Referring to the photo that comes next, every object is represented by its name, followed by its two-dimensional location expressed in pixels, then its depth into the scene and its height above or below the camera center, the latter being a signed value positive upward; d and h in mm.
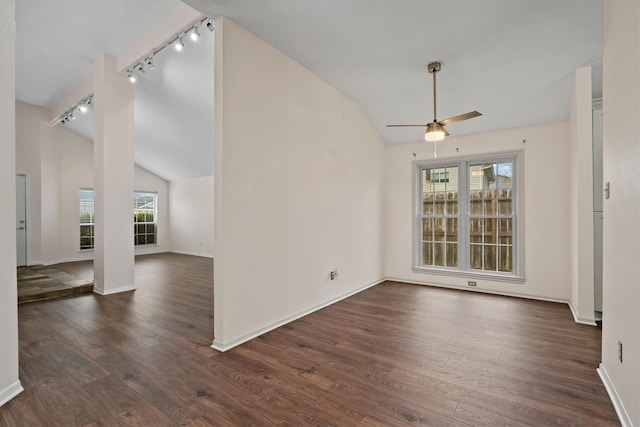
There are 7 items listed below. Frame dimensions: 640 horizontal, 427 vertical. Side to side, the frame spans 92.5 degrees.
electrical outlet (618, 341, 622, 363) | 1888 -873
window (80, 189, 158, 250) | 9273 -189
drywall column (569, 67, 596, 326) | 3371 +169
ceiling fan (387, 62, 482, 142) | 3289 +872
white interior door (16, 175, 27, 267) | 6605 -114
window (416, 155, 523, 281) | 4836 -120
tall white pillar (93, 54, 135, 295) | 4555 +560
